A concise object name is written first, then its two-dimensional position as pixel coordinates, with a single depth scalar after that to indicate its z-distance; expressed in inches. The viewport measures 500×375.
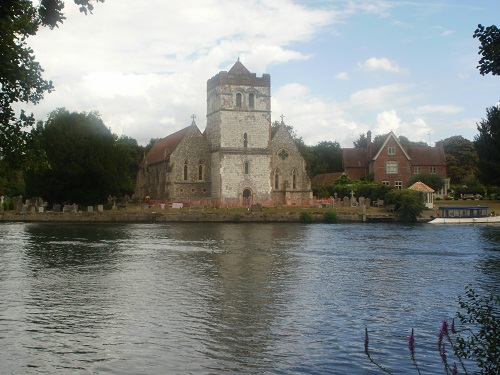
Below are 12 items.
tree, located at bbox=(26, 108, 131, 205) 2536.9
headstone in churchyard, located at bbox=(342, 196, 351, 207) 2990.4
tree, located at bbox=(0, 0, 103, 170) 543.6
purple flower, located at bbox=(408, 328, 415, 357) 329.5
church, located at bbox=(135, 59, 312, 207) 2896.2
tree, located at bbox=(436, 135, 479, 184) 4072.3
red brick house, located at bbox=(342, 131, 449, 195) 3508.9
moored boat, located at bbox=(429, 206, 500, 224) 2532.0
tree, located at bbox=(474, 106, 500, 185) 2308.1
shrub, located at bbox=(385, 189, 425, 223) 2584.9
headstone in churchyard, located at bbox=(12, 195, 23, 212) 2659.7
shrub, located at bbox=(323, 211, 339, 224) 2536.7
